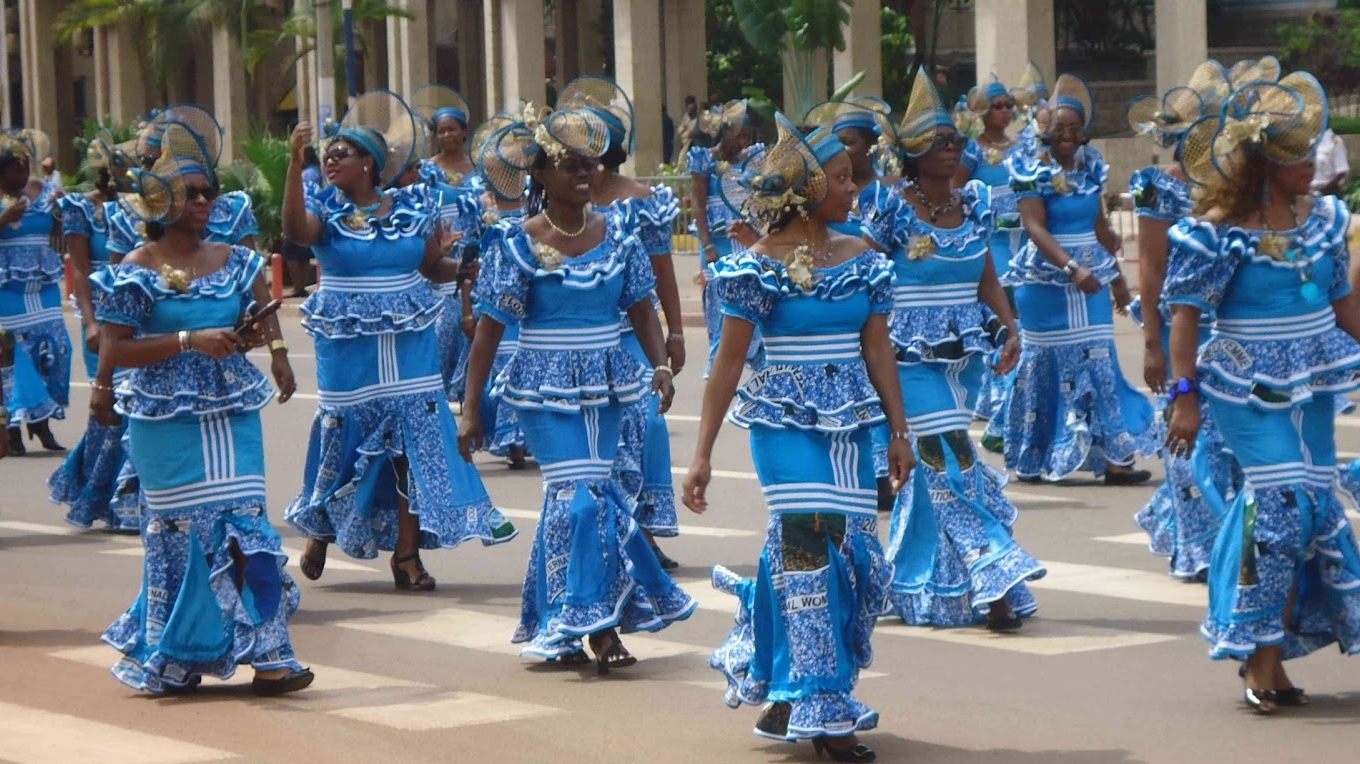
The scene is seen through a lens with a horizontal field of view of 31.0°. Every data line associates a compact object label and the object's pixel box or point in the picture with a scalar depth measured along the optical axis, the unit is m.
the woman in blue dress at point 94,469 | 13.16
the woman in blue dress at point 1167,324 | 9.20
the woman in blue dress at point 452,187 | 13.77
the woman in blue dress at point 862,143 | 10.48
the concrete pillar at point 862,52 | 37.38
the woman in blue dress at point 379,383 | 10.95
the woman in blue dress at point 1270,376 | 7.84
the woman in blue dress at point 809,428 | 7.40
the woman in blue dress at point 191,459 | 8.55
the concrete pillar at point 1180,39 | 32.00
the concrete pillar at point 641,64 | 41.59
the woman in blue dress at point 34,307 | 16.53
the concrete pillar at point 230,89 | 55.47
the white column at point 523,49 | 45.25
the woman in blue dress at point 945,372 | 9.55
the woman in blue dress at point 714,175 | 16.39
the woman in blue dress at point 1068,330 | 13.62
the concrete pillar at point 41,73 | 68.38
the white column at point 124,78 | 62.41
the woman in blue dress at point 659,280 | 10.13
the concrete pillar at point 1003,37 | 31.78
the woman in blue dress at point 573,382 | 8.95
